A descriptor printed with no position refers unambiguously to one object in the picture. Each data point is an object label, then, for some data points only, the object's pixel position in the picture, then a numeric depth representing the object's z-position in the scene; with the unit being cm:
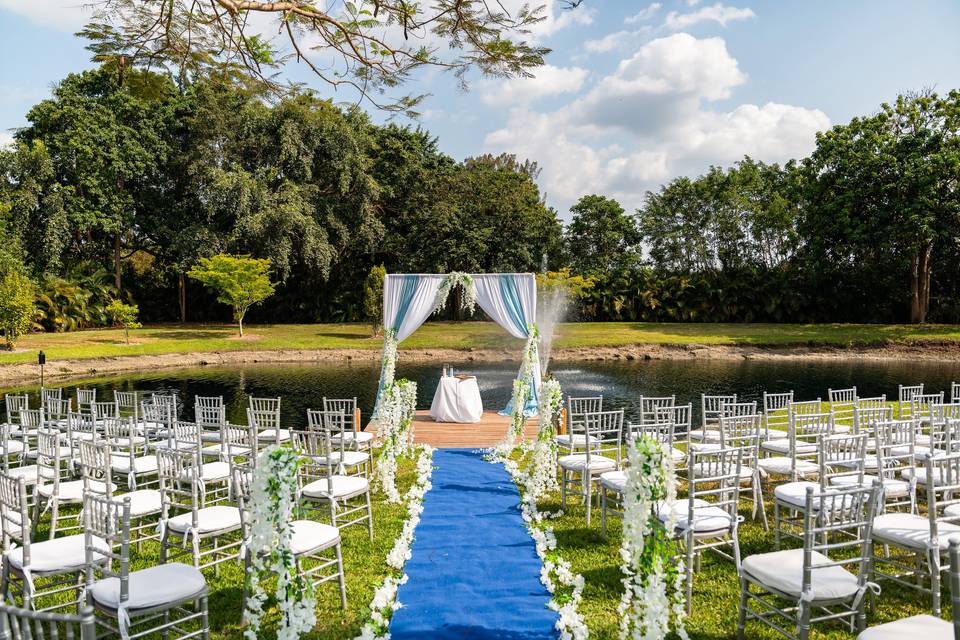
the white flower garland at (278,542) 362
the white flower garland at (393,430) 738
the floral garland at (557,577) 426
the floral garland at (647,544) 356
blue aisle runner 429
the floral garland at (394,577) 425
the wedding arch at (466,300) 1221
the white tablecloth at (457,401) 1256
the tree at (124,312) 2595
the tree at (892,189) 2578
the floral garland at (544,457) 734
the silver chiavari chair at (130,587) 354
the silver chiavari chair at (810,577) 357
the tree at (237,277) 2822
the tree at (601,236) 3759
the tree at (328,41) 544
